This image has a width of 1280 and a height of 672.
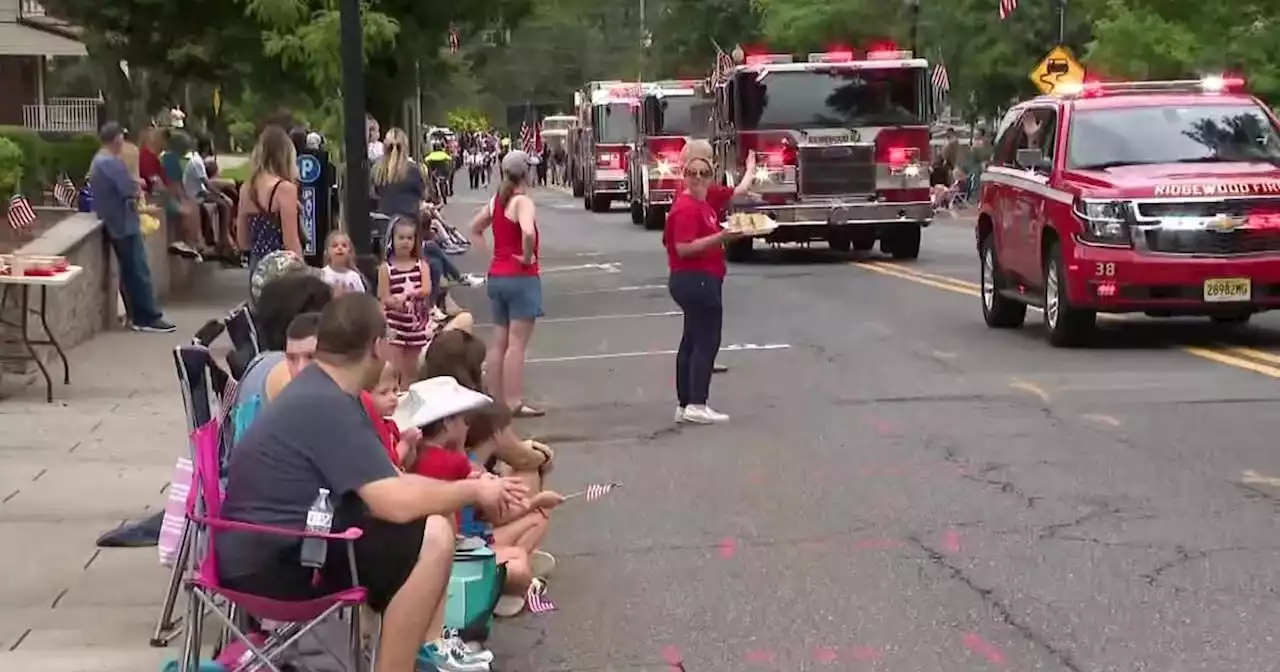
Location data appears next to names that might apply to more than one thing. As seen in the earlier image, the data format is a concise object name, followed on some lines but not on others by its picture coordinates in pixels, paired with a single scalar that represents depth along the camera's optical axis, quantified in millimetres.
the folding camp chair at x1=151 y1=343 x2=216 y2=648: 6227
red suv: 14453
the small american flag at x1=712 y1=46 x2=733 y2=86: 26234
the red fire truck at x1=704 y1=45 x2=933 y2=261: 25234
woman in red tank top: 12000
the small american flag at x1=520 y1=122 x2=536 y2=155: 73000
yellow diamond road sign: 34312
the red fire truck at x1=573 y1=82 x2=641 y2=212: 45438
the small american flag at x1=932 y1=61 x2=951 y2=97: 35594
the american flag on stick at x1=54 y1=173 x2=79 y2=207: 19891
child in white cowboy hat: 6316
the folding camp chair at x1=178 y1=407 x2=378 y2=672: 5316
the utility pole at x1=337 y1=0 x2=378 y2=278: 11234
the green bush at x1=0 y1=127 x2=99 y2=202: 19625
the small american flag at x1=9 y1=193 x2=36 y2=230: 15688
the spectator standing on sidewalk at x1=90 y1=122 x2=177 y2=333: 16375
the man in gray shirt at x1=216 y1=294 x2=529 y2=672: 5312
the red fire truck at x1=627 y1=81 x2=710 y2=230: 36625
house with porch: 39281
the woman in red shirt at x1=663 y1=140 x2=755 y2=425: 11609
